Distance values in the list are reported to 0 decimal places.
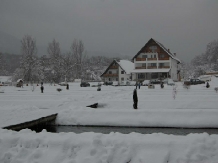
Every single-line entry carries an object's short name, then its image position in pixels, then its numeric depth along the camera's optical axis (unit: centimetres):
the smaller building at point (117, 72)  6744
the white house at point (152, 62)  5744
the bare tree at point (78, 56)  7512
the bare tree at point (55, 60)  7256
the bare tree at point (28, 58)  6435
